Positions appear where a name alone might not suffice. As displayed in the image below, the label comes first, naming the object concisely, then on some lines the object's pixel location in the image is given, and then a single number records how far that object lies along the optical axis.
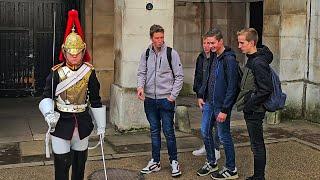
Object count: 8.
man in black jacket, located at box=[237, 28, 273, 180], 5.28
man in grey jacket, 5.96
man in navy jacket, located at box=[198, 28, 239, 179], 5.59
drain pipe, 9.34
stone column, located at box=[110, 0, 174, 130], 8.27
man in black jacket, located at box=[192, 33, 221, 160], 5.90
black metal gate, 11.89
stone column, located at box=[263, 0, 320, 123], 9.35
